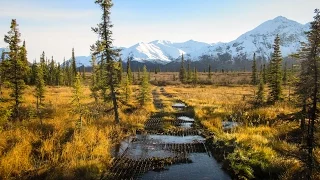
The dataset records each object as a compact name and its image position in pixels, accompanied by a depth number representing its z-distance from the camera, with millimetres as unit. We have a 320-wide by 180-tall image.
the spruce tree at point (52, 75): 82988
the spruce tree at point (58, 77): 83938
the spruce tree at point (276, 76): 33438
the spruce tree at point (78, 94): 18812
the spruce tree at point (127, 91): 34162
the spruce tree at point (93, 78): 50444
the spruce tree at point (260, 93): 33716
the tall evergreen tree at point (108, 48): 21931
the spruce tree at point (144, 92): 33469
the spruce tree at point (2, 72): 22516
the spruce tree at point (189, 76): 98281
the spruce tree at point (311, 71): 9560
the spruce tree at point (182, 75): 104006
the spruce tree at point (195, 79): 95856
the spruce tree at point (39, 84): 28650
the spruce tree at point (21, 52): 23114
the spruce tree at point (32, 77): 68938
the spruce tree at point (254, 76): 83162
